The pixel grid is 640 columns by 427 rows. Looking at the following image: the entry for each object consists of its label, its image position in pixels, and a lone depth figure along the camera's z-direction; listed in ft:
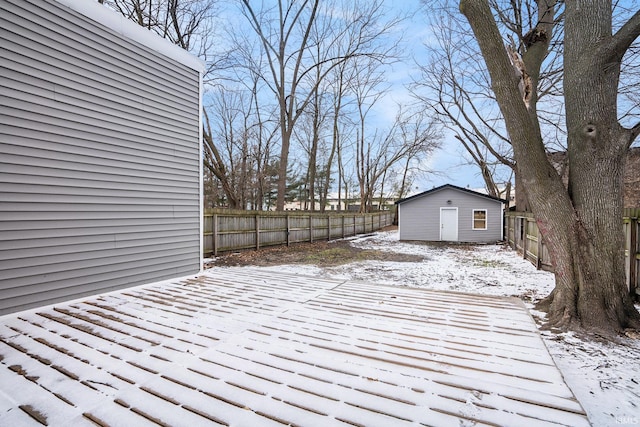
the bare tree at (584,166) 9.25
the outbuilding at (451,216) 42.75
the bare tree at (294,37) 39.04
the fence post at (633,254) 11.82
